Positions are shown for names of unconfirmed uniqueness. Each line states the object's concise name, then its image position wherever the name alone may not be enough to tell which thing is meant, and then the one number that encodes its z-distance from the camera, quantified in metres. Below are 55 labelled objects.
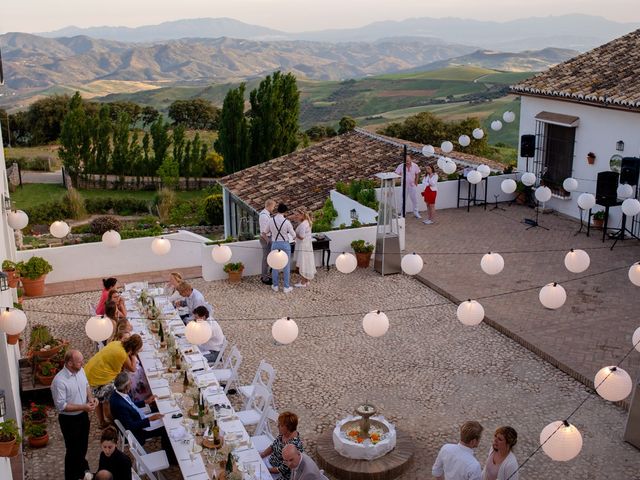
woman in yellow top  8.79
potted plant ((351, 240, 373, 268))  15.27
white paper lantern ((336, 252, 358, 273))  11.55
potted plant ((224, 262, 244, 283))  14.68
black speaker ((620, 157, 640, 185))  15.43
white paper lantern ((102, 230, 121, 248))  12.74
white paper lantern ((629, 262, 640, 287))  9.34
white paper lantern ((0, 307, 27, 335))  8.05
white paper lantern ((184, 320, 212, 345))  8.77
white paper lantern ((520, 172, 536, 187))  16.80
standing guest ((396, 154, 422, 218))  17.59
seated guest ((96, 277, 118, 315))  11.13
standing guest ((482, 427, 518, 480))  6.45
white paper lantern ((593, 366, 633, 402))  7.14
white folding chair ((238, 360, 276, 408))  8.95
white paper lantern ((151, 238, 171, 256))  12.44
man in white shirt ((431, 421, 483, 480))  6.54
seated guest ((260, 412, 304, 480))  7.00
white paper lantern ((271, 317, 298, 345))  8.80
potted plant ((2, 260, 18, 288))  11.64
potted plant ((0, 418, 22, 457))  6.52
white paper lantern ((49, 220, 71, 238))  12.54
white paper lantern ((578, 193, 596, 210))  13.97
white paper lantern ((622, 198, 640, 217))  13.17
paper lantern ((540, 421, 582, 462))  6.19
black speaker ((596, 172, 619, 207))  15.49
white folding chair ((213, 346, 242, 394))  9.74
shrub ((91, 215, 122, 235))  21.84
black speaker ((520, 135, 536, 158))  19.09
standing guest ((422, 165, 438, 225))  17.55
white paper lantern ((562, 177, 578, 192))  15.81
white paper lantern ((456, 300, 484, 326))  9.09
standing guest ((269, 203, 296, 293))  13.88
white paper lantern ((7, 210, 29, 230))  12.64
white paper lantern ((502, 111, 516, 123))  19.70
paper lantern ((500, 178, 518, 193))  16.33
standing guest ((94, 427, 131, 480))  6.63
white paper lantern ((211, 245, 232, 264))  11.75
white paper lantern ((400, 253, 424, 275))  10.82
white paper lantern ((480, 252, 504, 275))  10.10
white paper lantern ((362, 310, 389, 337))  8.84
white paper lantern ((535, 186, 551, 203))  15.38
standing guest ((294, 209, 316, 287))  14.28
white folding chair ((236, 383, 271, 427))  8.60
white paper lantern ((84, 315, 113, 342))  8.91
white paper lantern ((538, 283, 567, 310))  9.12
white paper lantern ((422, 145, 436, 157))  19.50
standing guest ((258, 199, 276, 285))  14.02
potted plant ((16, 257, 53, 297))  14.03
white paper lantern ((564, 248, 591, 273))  10.00
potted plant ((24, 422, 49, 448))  8.74
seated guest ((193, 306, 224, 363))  10.35
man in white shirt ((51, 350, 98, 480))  7.83
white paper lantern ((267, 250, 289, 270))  10.96
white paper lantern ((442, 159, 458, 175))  17.03
